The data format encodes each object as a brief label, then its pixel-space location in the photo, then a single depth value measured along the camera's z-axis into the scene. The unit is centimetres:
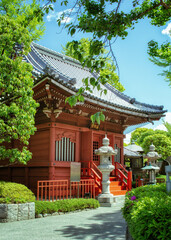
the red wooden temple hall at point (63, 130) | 1180
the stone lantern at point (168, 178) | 586
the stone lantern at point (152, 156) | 1530
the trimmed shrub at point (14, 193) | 789
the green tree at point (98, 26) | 359
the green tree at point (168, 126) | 3275
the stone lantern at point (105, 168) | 1128
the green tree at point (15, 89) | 853
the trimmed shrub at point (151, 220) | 327
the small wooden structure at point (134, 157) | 2771
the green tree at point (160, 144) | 2770
